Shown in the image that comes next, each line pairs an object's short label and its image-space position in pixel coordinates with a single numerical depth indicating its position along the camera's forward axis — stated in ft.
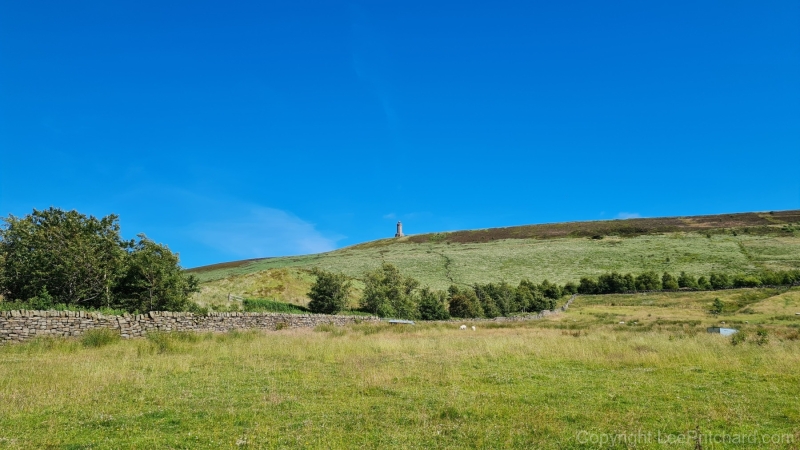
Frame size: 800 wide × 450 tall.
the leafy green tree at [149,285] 89.35
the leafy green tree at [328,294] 130.62
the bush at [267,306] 120.26
